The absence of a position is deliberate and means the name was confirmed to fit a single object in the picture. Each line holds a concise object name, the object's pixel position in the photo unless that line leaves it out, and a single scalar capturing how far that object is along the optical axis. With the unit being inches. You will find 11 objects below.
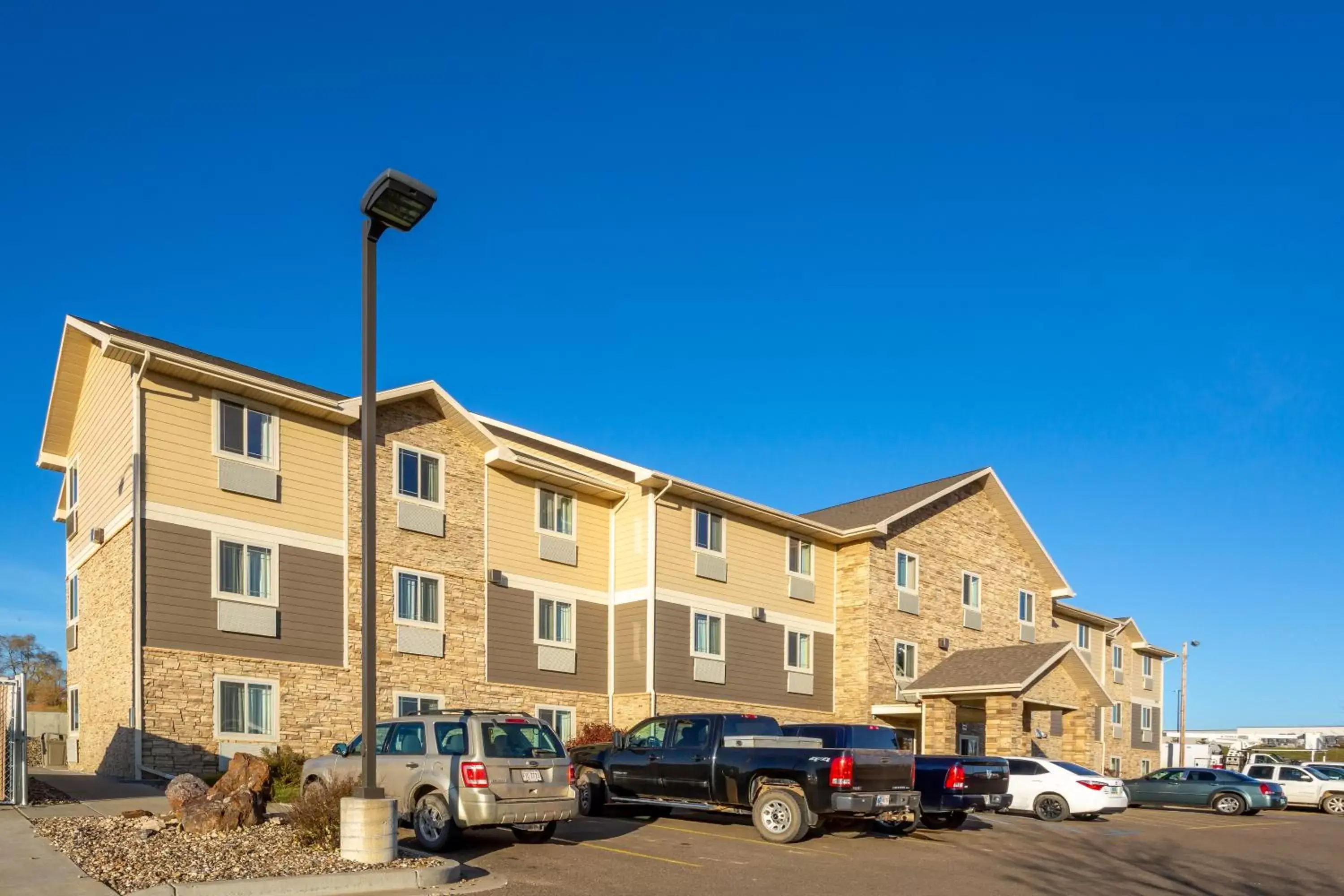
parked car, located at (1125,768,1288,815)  1202.0
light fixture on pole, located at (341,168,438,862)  470.4
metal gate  608.7
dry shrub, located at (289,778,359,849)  509.0
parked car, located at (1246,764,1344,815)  1315.2
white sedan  955.3
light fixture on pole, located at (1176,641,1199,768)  2146.9
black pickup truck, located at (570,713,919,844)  637.3
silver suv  540.1
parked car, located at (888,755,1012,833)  791.1
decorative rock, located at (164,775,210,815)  562.6
